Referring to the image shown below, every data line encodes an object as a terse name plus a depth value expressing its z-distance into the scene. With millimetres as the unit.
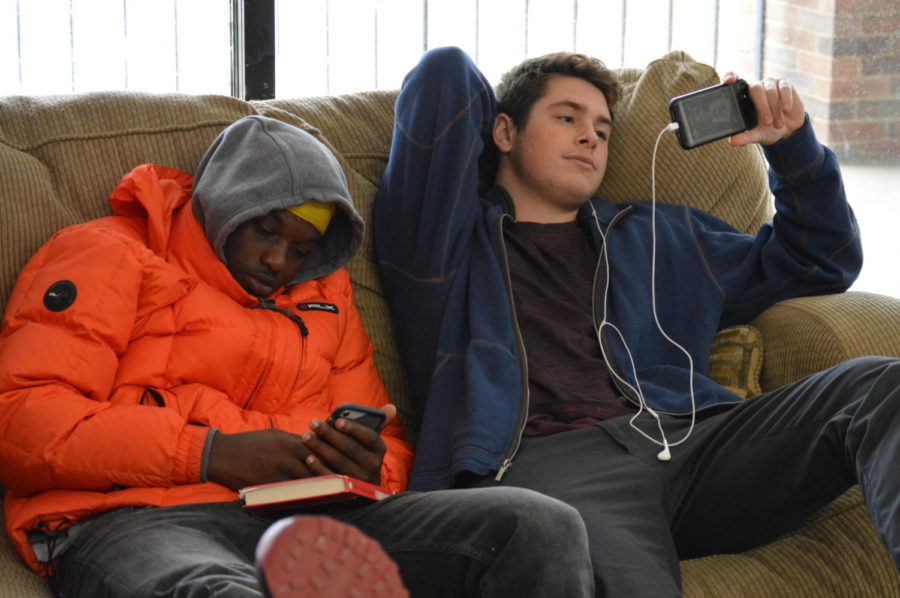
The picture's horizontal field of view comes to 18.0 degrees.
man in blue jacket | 3495
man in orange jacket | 3302
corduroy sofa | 3495
